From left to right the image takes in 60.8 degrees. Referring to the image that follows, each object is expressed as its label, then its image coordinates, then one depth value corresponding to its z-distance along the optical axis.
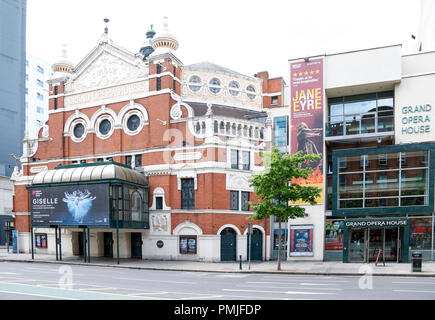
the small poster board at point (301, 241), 28.14
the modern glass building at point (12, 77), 60.19
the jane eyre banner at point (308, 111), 28.92
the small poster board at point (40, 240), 36.69
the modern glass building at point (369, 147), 26.08
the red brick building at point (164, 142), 29.80
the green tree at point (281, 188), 22.72
